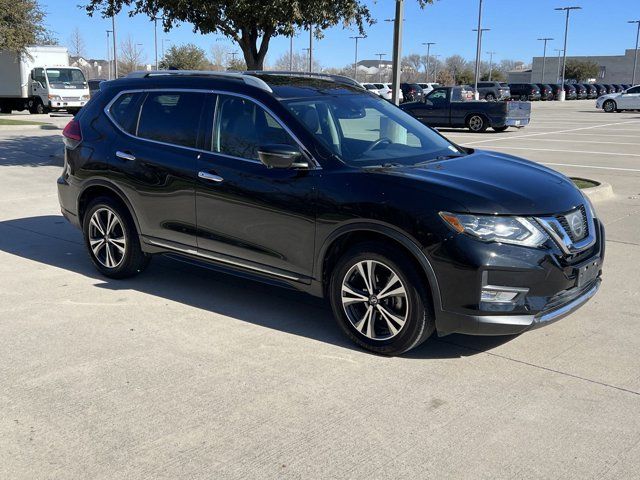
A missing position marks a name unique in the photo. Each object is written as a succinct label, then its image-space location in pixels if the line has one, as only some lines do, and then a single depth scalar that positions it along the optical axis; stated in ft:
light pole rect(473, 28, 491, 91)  139.52
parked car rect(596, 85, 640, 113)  129.01
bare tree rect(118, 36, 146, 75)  270.26
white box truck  107.86
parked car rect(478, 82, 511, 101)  159.86
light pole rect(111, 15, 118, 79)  153.17
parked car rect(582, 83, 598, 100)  228.22
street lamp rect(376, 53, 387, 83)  417.28
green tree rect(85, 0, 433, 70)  38.13
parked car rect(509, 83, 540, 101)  202.92
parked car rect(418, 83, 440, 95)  177.84
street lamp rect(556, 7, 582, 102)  210.83
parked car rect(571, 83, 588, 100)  222.69
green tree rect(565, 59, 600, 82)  325.01
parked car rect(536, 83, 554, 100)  210.59
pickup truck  78.02
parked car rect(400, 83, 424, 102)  155.84
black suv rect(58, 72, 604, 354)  13.83
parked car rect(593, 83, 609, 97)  231.09
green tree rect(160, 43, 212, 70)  185.81
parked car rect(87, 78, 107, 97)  136.12
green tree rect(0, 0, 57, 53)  90.99
